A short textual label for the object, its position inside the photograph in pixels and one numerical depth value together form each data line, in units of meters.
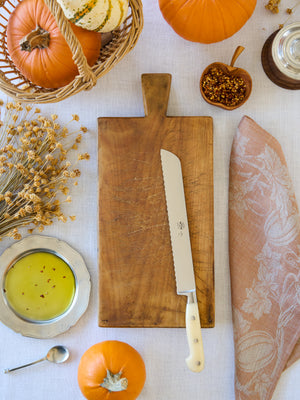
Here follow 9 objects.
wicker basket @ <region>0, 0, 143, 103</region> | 0.69
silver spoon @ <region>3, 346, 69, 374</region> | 0.90
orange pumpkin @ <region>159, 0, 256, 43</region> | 0.79
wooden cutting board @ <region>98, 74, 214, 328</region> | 0.87
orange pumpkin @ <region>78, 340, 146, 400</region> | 0.79
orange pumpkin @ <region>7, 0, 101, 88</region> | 0.77
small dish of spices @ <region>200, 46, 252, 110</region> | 0.88
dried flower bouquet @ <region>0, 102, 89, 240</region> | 0.80
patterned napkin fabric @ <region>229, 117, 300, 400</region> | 0.88
